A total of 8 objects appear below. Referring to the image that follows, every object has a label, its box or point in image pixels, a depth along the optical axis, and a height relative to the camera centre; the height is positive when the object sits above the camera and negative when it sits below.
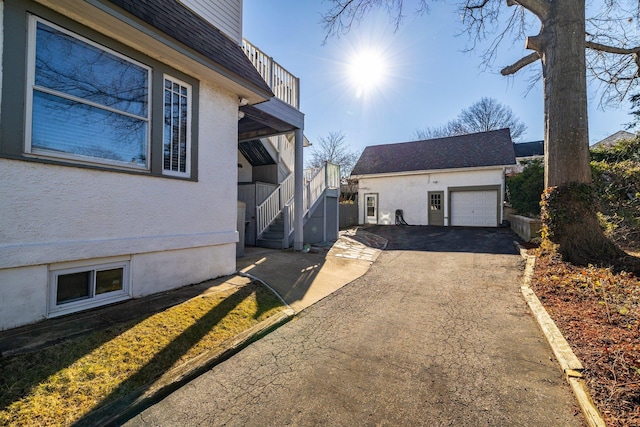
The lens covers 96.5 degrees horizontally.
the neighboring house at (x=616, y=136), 14.71 +6.01
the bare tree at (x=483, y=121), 33.09 +11.90
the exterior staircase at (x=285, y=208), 8.58 +0.33
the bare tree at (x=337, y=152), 31.16 +7.37
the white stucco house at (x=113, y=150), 2.97 +0.91
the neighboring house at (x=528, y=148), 26.34 +6.89
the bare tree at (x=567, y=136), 6.32 +1.99
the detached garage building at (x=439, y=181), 15.60 +2.35
